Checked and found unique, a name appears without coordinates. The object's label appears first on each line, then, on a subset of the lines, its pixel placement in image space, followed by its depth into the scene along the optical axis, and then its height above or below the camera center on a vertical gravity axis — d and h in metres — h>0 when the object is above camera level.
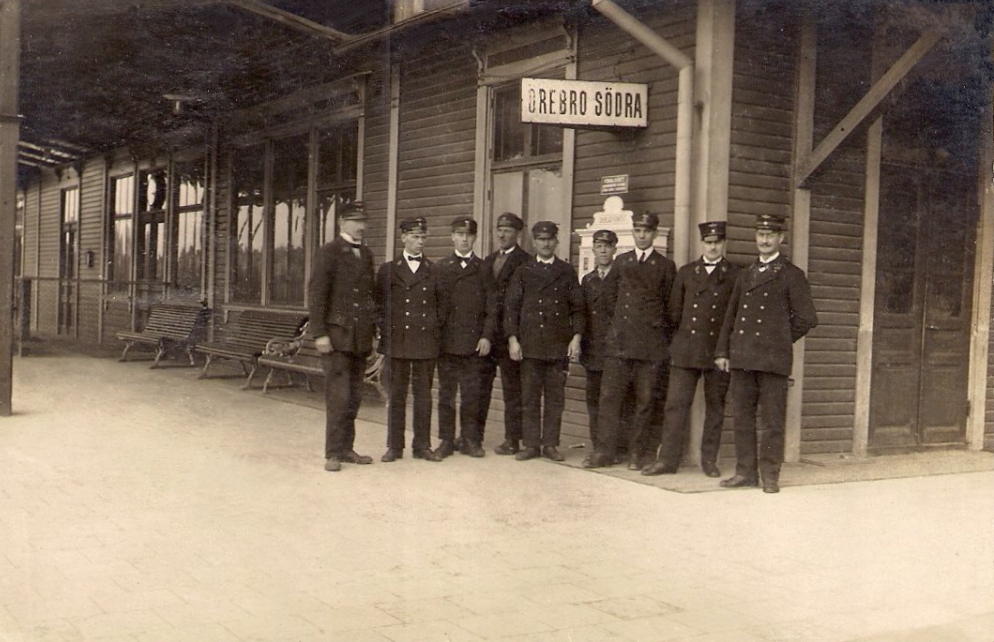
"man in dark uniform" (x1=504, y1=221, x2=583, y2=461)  8.22 -0.39
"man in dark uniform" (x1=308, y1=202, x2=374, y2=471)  7.85 -0.36
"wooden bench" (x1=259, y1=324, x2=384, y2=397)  11.87 -1.03
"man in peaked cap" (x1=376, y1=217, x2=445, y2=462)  8.17 -0.40
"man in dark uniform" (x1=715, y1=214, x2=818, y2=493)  7.25 -0.34
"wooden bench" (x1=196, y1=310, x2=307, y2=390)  13.07 -0.85
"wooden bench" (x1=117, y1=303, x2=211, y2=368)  15.35 -0.94
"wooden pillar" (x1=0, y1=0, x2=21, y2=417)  9.60 +0.86
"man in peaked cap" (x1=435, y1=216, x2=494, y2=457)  8.36 -0.44
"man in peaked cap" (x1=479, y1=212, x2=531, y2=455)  8.53 -0.64
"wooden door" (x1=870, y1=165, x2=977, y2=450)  9.16 -0.14
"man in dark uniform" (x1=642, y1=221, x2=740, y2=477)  7.57 -0.43
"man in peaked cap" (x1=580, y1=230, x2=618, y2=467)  8.15 -0.22
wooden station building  8.12 +1.31
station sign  8.16 +1.38
